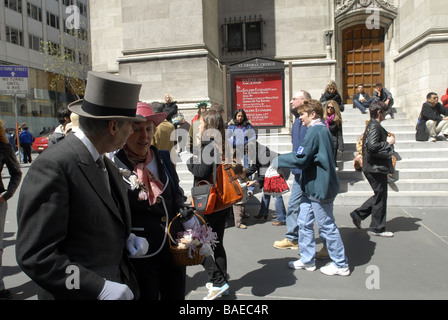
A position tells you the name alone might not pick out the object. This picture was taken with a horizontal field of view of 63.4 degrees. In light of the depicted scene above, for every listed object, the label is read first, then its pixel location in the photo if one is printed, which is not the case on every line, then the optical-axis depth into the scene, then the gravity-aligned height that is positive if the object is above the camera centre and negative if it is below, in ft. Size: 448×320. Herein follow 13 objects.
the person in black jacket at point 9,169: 13.25 -1.31
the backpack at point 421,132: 30.66 -0.60
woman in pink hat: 8.04 -1.64
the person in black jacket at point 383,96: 36.73 +3.10
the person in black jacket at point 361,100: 38.40 +2.81
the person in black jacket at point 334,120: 25.46 +0.51
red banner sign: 29.53 +2.71
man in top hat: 5.09 -1.11
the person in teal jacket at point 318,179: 13.76 -1.99
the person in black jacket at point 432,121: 30.14 +0.28
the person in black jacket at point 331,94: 31.40 +2.95
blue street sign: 47.06 +8.34
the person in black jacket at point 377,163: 18.25 -1.91
